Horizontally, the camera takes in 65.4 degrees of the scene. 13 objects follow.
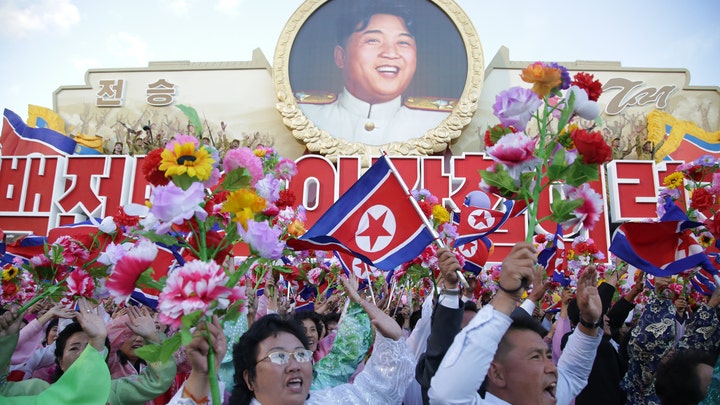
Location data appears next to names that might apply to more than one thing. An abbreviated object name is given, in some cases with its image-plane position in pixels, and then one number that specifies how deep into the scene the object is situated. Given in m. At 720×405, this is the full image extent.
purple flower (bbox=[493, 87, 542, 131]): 1.90
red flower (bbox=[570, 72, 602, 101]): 2.04
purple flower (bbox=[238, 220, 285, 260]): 1.82
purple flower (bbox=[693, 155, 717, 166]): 3.74
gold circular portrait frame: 13.34
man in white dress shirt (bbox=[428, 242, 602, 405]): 1.61
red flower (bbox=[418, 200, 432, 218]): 3.94
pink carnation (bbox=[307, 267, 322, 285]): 5.06
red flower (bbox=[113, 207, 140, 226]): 2.69
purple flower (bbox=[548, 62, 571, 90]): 2.01
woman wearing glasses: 1.97
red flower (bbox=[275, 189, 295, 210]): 3.07
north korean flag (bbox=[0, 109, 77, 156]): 14.15
